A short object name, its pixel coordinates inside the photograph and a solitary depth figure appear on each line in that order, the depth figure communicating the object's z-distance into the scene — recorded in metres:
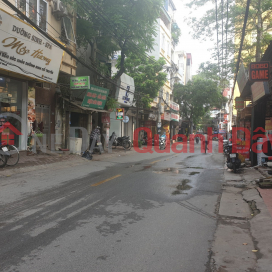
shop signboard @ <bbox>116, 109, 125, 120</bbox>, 22.17
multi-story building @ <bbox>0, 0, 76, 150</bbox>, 11.00
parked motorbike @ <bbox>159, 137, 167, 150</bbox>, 24.42
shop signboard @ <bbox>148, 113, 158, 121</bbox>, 31.24
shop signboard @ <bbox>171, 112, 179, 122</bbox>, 41.16
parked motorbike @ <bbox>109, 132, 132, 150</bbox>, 21.42
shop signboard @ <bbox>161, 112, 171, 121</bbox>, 36.93
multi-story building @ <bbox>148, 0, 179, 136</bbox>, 35.91
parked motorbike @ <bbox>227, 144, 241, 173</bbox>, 11.08
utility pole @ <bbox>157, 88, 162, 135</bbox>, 29.79
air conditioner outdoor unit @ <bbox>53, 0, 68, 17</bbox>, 14.27
